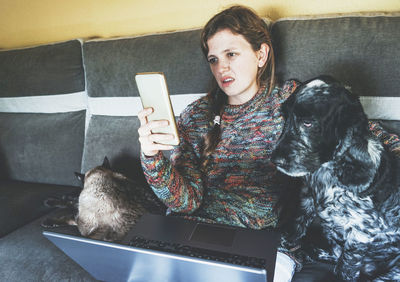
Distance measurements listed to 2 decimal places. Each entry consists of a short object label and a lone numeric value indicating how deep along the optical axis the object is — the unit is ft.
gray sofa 3.94
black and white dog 2.85
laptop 2.12
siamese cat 4.26
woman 3.78
